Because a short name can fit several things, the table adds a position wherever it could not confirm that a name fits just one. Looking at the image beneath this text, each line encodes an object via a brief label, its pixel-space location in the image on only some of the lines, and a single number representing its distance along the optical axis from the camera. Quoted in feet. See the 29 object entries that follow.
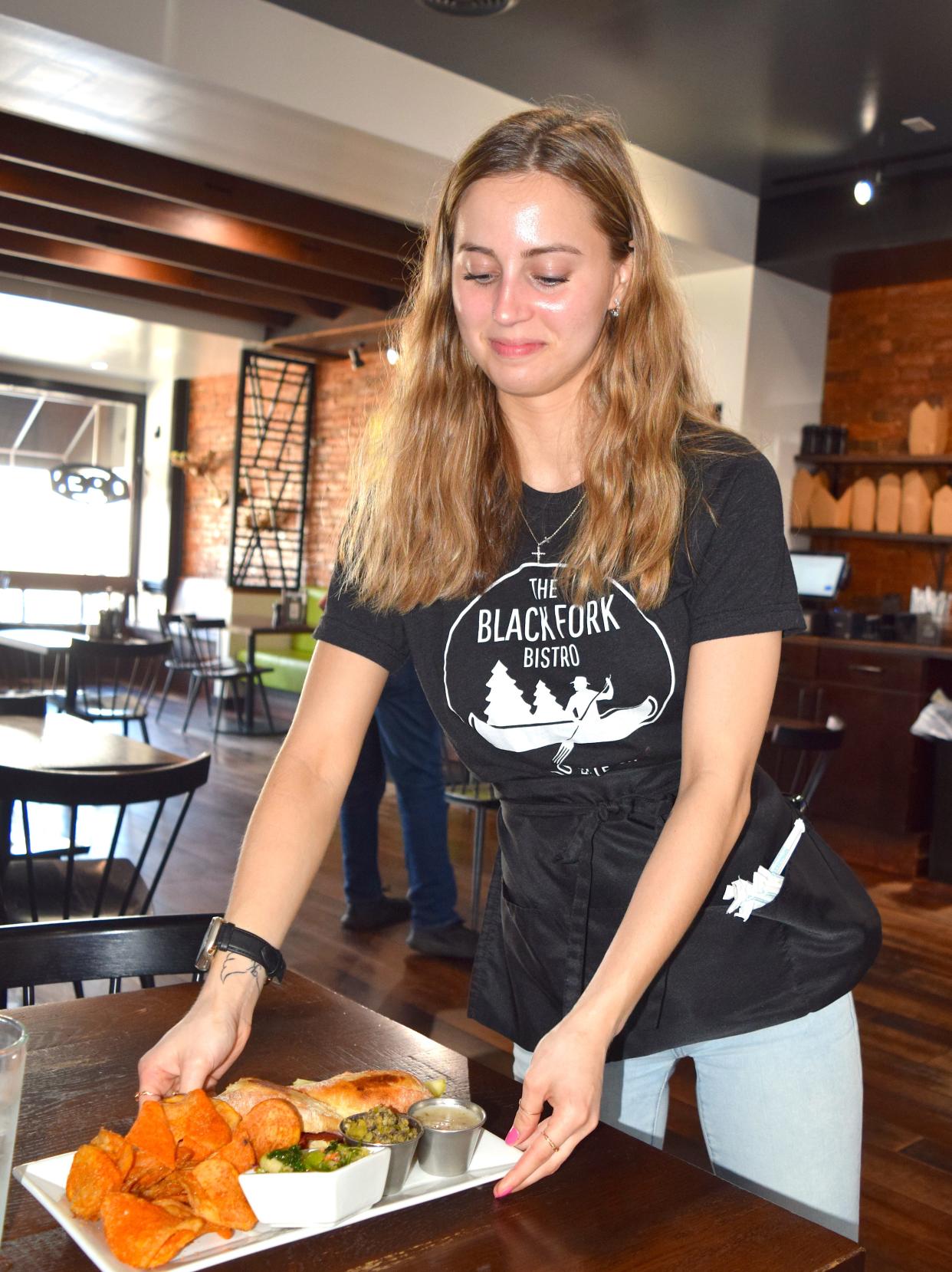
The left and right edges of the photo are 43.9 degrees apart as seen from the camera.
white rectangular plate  2.40
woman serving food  3.68
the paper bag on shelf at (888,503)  21.03
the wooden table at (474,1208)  2.49
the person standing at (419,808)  12.57
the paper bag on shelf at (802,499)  22.15
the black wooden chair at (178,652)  28.32
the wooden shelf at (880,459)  20.31
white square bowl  2.51
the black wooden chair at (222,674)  27.48
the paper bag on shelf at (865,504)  21.45
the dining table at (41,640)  21.71
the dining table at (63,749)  9.08
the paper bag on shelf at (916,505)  20.71
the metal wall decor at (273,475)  33.88
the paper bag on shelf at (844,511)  21.83
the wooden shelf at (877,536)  20.34
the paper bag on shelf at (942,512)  20.21
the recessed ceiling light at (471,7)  13.78
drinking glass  2.40
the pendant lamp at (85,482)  28.63
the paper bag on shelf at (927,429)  20.44
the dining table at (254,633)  28.04
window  37.17
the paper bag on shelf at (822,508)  21.97
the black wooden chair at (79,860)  7.57
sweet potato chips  2.38
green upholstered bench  29.48
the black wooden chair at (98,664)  19.42
